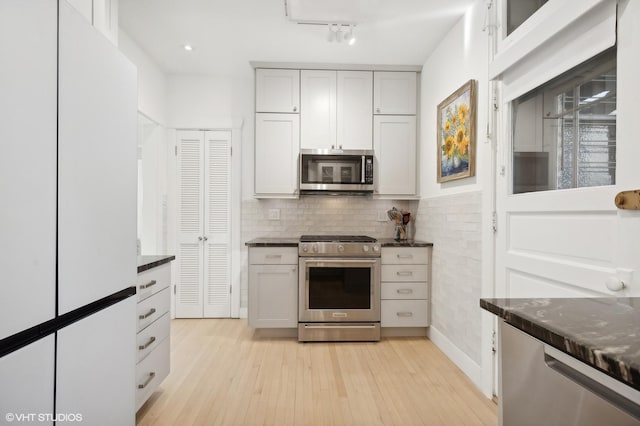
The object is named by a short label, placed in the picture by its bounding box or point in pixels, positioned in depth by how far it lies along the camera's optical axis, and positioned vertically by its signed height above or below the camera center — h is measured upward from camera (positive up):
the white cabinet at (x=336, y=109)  3.48 +1.08
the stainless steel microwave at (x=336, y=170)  3.41 +0.43
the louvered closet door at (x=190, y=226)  3.78 -0.19
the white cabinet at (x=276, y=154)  3.47 +0.60
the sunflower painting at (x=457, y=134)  2.40 +0.63
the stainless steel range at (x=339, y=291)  3.12 -0.76
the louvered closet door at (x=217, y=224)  3.81 -0.16
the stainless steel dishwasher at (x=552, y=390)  0.58 -0.36
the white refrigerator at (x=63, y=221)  0.87 -0.04
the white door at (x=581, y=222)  1.15 -0.04
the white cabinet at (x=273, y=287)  3.15 -0.74
